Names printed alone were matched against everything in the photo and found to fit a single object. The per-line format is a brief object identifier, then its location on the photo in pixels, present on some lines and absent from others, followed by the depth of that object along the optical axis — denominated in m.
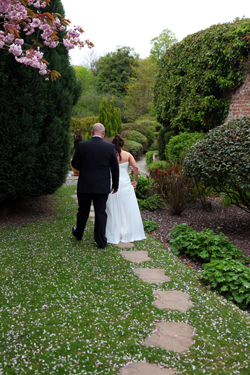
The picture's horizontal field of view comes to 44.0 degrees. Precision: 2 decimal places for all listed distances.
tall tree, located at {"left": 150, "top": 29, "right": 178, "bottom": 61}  38.31
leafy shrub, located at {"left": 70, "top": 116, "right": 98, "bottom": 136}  23.34
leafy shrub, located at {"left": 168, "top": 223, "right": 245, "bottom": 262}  4.27
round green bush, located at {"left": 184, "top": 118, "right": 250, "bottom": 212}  4.82
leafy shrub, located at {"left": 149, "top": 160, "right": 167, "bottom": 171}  11.99
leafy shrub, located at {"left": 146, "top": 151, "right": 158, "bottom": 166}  16.43
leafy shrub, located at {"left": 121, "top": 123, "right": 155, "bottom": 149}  23.57
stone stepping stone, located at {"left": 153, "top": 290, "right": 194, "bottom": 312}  2.98
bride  5.16
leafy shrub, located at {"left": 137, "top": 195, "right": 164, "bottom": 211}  7.52
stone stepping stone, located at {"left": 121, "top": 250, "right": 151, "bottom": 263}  4.27
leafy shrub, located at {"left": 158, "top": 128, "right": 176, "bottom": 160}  14.02
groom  4.54
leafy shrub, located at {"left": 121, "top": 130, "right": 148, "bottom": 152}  21.73
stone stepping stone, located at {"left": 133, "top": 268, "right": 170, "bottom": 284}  3.60
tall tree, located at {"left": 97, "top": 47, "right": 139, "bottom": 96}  37.59
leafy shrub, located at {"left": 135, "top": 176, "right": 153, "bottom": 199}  7.76
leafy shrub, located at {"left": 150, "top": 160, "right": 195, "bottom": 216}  6.72
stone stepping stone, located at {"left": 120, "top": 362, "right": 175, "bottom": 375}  2.04
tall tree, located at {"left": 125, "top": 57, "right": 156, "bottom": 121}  31.88
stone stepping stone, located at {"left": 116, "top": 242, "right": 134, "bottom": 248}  5.01
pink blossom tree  3.53
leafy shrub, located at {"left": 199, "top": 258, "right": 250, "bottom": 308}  3.35
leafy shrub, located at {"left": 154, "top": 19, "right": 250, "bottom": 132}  9.82
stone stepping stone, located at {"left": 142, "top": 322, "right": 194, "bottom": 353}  2.36
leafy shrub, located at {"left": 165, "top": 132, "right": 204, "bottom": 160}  10.47
